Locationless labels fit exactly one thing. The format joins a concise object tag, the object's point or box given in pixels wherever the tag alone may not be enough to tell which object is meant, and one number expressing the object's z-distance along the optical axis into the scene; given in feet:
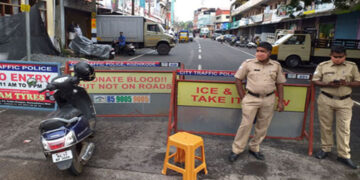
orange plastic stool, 11.10
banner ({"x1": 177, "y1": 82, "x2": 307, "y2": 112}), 15.33
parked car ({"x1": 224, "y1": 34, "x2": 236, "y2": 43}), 162.07
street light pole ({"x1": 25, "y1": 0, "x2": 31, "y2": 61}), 27.17
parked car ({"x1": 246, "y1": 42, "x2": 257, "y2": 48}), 108.99
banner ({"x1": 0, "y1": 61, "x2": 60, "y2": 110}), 18.92
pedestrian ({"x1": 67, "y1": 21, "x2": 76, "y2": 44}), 61.41
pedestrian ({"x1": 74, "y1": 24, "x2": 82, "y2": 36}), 59.31
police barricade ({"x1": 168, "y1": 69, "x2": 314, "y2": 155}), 15.39
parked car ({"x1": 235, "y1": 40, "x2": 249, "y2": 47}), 123.68
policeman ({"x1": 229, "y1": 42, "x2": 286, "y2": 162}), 12.78
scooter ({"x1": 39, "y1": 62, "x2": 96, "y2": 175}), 10.31
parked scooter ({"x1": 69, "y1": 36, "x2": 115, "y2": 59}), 51.42
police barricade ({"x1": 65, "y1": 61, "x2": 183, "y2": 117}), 19.01
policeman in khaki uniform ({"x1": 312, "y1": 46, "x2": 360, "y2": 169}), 12.95
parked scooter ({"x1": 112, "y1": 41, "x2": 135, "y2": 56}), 62.75
